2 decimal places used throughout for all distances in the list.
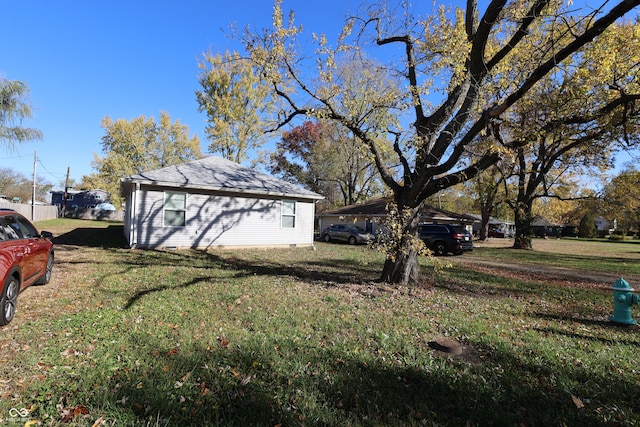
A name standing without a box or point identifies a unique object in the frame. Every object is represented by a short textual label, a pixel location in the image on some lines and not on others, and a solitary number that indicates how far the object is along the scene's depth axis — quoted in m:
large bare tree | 6.60
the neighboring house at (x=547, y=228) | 58.90
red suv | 4.46
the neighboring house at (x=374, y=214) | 26.31
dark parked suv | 17.61
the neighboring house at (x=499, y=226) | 51.67
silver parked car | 22.16
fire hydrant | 5.45
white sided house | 13.02
